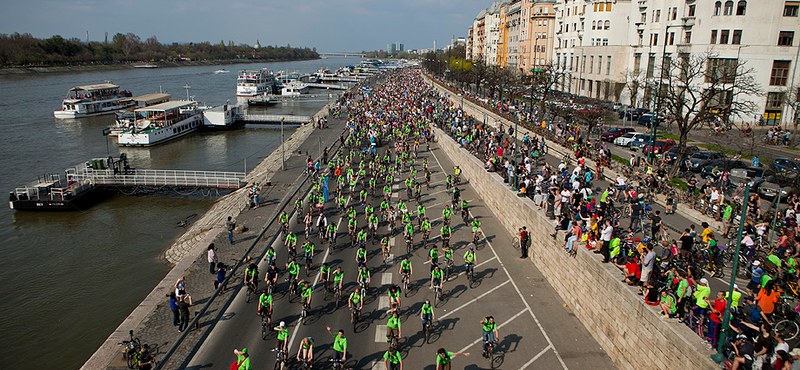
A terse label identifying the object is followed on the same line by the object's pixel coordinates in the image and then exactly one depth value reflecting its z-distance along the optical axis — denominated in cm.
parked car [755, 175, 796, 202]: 1994
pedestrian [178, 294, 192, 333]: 1565
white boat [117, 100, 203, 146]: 5784
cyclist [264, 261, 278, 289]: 1770
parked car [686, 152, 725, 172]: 2998
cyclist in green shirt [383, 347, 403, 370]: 1275
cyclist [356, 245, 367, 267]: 1817
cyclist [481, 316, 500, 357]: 1379
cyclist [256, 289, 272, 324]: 1534
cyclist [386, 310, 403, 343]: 1397
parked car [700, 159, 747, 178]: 2723
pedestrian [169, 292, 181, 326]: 1564
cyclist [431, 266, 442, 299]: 1722
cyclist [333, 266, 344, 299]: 1725
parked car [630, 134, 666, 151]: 3618
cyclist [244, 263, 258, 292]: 1753
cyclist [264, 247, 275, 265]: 1842
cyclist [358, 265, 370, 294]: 1706
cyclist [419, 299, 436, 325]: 1482
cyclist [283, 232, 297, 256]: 2016
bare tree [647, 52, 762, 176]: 2691
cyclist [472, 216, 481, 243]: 2203
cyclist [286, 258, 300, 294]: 1750
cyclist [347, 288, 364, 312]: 1556
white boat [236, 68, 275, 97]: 10388
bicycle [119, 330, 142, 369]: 1402
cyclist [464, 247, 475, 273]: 1842
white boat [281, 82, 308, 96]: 11825
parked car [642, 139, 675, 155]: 3294
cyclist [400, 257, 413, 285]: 1756
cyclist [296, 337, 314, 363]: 1307
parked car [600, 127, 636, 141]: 4050
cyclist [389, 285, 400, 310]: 1479
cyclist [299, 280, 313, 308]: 1597
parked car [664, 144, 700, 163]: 3184
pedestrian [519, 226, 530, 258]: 2119
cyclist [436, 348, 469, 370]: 1239
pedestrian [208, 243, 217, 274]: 1933
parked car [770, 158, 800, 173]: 2578
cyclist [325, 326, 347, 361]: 1312
